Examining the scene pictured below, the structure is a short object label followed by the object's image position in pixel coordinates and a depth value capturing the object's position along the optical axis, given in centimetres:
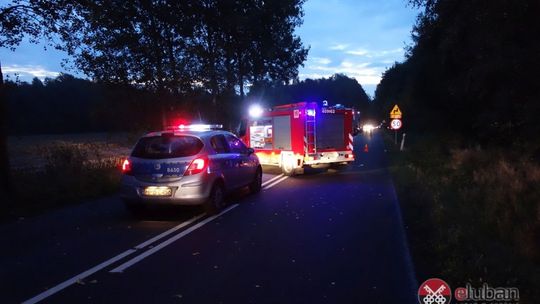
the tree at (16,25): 1059
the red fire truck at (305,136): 1631
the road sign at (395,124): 2898
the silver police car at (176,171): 877
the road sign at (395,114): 2909
